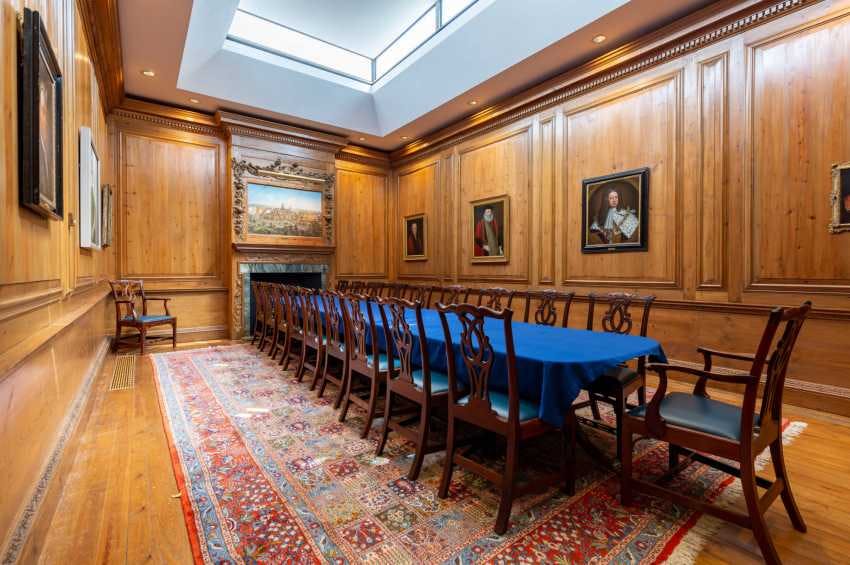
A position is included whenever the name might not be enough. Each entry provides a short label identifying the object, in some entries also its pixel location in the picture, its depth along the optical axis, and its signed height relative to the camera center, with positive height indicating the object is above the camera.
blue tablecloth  1.86 -0.41
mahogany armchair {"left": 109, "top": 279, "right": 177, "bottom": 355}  5.21 -0.47
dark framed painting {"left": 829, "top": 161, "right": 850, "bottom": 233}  3.15 +0.59
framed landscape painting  6.74 +1.15
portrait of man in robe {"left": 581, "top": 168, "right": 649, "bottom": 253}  4.41 +0.72
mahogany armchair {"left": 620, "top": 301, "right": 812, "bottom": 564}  1.59 -0.66
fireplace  6.60 +0.03
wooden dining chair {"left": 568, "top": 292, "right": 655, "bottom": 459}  2.38 -0.64
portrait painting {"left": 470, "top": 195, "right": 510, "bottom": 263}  5.98 +0.72
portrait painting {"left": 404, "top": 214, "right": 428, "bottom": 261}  7.62 +0.74
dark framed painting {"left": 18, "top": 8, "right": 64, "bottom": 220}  1.53 +0.65
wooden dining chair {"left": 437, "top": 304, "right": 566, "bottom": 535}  1.80 -0.63
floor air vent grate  3.96 -1.01
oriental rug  1.68 -1.11
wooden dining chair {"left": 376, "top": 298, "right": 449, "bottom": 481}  2.26 -0.63
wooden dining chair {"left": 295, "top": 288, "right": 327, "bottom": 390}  3.77 -0.52
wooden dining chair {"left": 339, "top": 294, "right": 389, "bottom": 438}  2.75 -0.57
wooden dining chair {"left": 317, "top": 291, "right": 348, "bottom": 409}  3.38 -0.53
